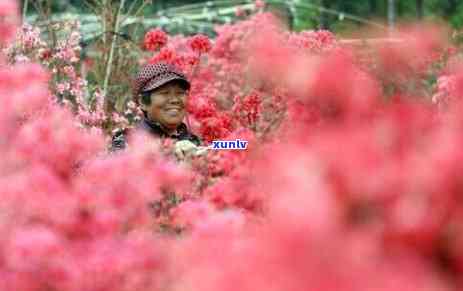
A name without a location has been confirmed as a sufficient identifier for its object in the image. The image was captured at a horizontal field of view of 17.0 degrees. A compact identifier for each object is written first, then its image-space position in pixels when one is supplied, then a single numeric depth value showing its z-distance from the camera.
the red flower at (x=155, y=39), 12.78
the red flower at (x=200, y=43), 12.13
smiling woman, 8.86
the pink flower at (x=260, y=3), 15.93
